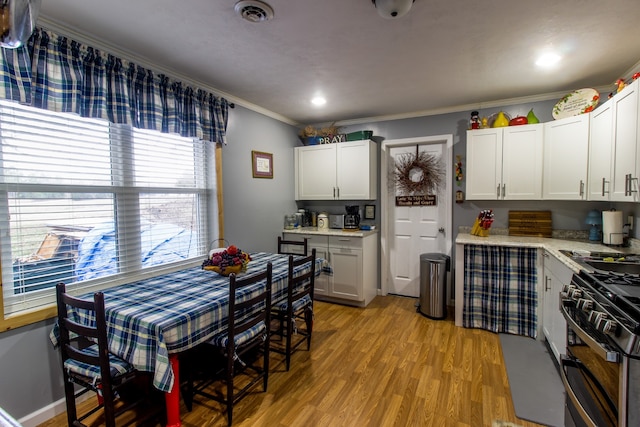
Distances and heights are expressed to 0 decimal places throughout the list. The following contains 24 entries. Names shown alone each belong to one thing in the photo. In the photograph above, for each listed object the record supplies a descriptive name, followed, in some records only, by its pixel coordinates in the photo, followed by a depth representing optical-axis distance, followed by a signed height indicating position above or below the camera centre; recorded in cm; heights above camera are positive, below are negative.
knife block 342 -34
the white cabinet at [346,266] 375 -81
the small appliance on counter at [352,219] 408 -23
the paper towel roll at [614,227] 268 -25
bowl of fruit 233 -46
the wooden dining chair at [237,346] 182 -92
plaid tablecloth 151 -61
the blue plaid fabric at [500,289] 296 -89
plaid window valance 172 +80
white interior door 387 -37
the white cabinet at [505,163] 318 +40
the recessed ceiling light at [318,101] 337 +115
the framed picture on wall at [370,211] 421 -14
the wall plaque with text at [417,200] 396 +1
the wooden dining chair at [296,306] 236 -87
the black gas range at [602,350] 116 -65
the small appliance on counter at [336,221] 428 -27
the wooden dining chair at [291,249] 404 -62
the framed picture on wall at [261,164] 362 +47
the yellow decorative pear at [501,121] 332 +86
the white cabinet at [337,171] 397 +42
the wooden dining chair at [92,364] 151 -87
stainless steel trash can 341 -97
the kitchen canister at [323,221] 430 -27
